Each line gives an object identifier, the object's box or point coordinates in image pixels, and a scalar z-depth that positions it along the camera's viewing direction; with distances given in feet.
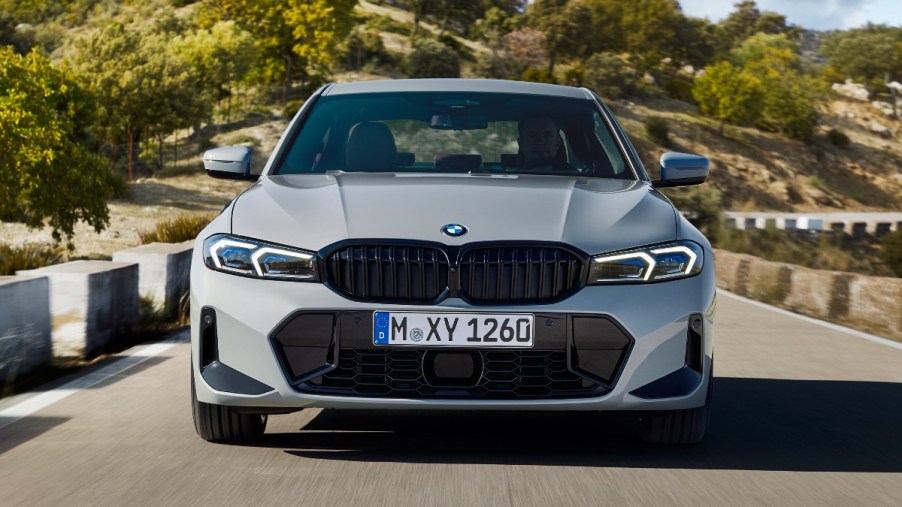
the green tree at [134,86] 192.95
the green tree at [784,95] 322.34
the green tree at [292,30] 247.70
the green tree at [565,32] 339.36
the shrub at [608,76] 317.01
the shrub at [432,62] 288.92
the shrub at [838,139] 329.62
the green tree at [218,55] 234.79
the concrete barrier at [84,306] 25.26
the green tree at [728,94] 313.32
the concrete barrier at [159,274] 31.89
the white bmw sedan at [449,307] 14.74
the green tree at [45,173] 109.09
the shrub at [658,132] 284.45
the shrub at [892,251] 127.75
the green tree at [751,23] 508.94
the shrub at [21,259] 40.30
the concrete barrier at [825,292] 37.93
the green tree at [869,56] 439.63
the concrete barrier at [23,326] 22.24
